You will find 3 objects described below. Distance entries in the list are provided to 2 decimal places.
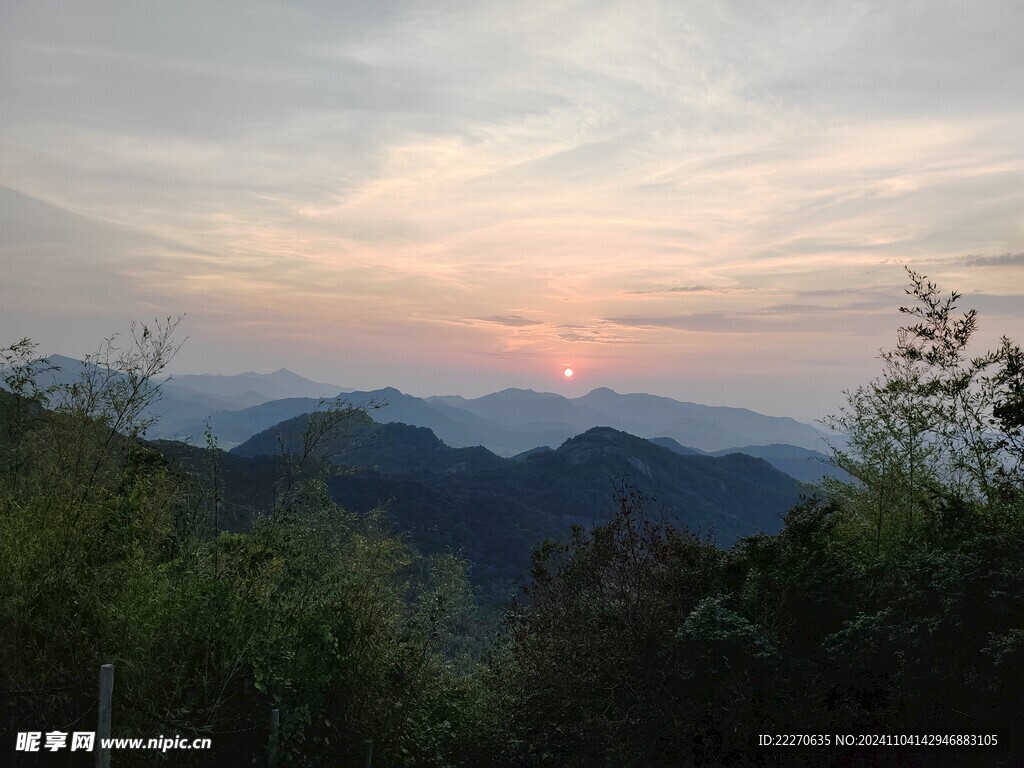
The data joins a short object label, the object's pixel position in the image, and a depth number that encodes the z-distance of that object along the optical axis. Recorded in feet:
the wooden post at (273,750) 24.20
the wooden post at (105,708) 18.34
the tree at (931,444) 36.73
